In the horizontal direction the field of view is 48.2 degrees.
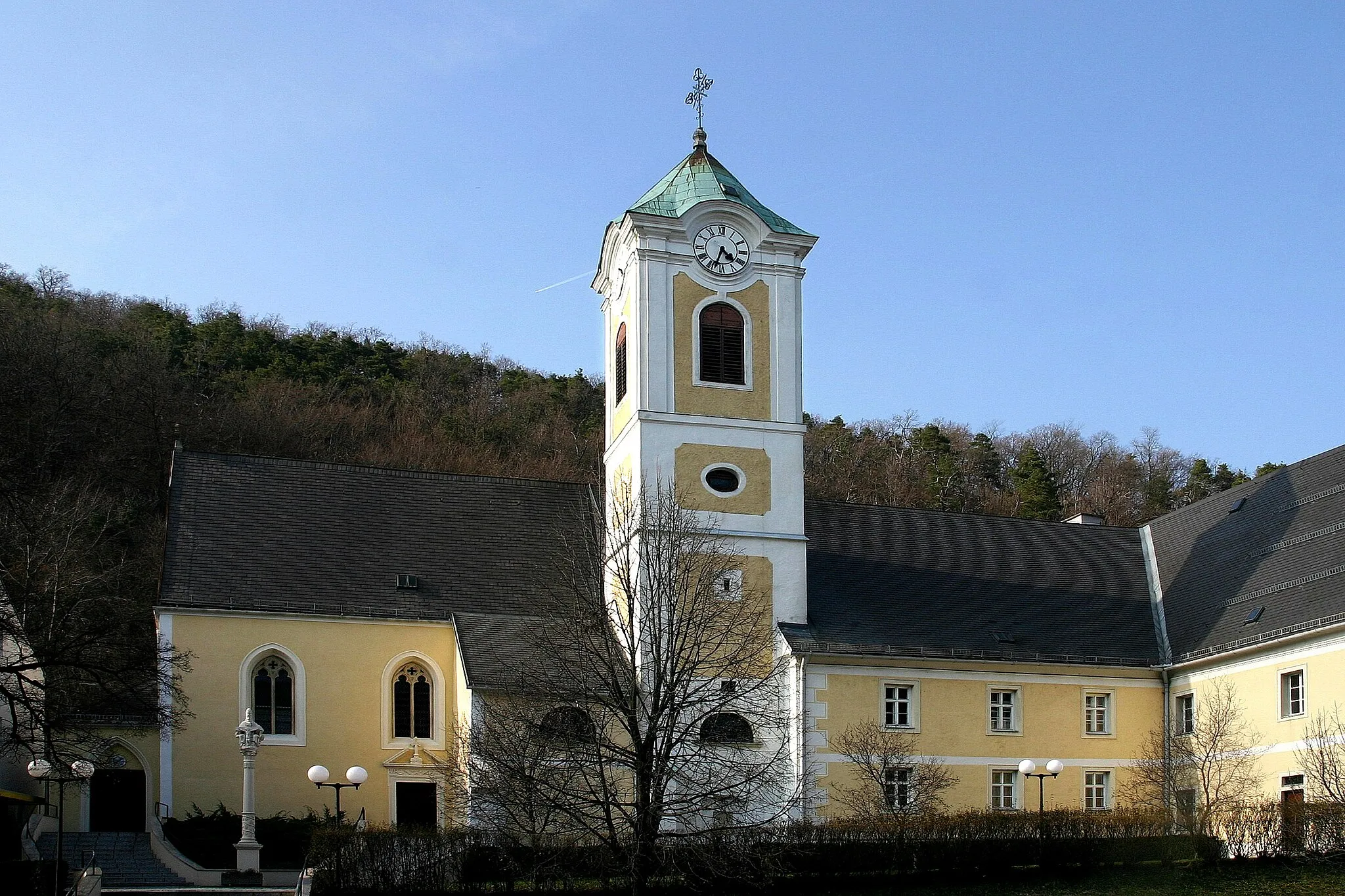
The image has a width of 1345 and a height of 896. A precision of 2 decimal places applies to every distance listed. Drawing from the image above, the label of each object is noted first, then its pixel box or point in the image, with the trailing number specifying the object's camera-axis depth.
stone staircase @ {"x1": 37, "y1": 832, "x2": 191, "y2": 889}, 29.42
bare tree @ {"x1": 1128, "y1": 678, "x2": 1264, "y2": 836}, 31.52
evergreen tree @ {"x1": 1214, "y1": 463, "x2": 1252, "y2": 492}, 81.19
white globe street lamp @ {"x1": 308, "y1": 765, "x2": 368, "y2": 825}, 29.22
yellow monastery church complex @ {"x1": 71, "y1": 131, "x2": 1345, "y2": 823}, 33.28
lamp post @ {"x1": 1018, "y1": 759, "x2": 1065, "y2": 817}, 29.94
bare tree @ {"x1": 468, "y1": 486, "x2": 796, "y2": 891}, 24.31
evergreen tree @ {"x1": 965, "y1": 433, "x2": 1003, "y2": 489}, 80.69
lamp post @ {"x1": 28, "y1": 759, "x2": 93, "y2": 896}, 27.31
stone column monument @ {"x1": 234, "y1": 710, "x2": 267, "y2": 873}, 29.89
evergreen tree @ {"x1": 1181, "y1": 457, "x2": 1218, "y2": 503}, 79.06
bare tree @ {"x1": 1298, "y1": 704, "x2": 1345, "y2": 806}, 27.39
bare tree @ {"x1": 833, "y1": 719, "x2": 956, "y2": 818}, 31.00
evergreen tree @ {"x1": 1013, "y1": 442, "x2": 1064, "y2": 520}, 70.50
